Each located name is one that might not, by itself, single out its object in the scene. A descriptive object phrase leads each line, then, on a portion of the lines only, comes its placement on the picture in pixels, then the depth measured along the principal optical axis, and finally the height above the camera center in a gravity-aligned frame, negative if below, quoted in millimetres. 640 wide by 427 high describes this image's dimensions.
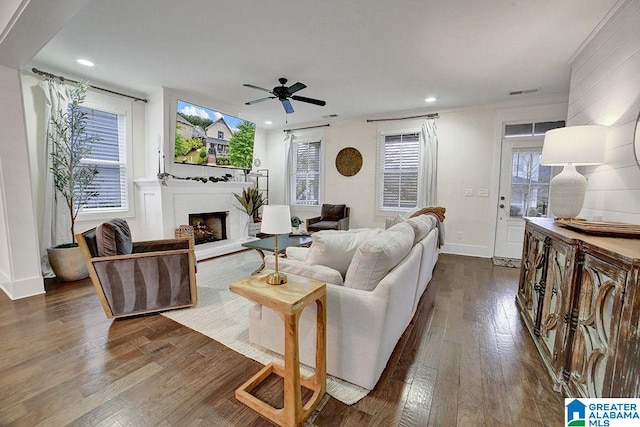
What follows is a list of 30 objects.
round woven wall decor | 5645 +700
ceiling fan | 3467 +1296
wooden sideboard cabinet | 1082 -578
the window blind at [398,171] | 5172 +469
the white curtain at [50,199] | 3322 -127
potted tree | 3229 +244
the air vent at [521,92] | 3890 +1552
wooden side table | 1300 -756
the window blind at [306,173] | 6215 +482
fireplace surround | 4047 -215
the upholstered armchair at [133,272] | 2258 -724
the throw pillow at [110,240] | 2256 -427
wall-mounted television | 4246 +931
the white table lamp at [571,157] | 2051 +324
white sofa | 1547 -643
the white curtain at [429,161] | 4847 +623
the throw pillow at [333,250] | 1824 -384
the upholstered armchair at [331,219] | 5160 -527
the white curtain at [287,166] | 6352 +643
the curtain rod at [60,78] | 3233 +1411
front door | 4262 +97
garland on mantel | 3945 +222
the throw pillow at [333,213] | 5688 -401
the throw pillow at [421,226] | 2373 -289
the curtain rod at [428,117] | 4867 +1462
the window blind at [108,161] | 3842 +429
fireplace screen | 4643 -619
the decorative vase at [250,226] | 5305 -667
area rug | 1621 -1138
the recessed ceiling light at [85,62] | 3172 +1522
